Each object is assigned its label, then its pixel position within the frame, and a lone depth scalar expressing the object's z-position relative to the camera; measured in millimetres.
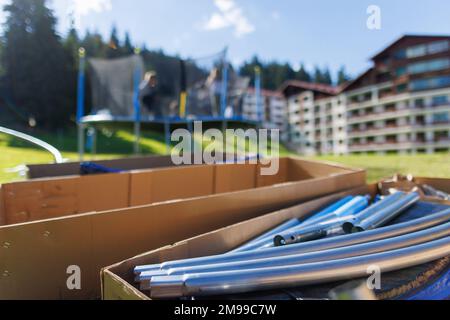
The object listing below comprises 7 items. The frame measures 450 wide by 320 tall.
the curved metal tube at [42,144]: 3123
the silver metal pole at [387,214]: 2104
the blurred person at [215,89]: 10953
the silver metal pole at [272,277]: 1228
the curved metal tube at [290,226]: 1936
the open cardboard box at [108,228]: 1651
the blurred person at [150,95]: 9555
